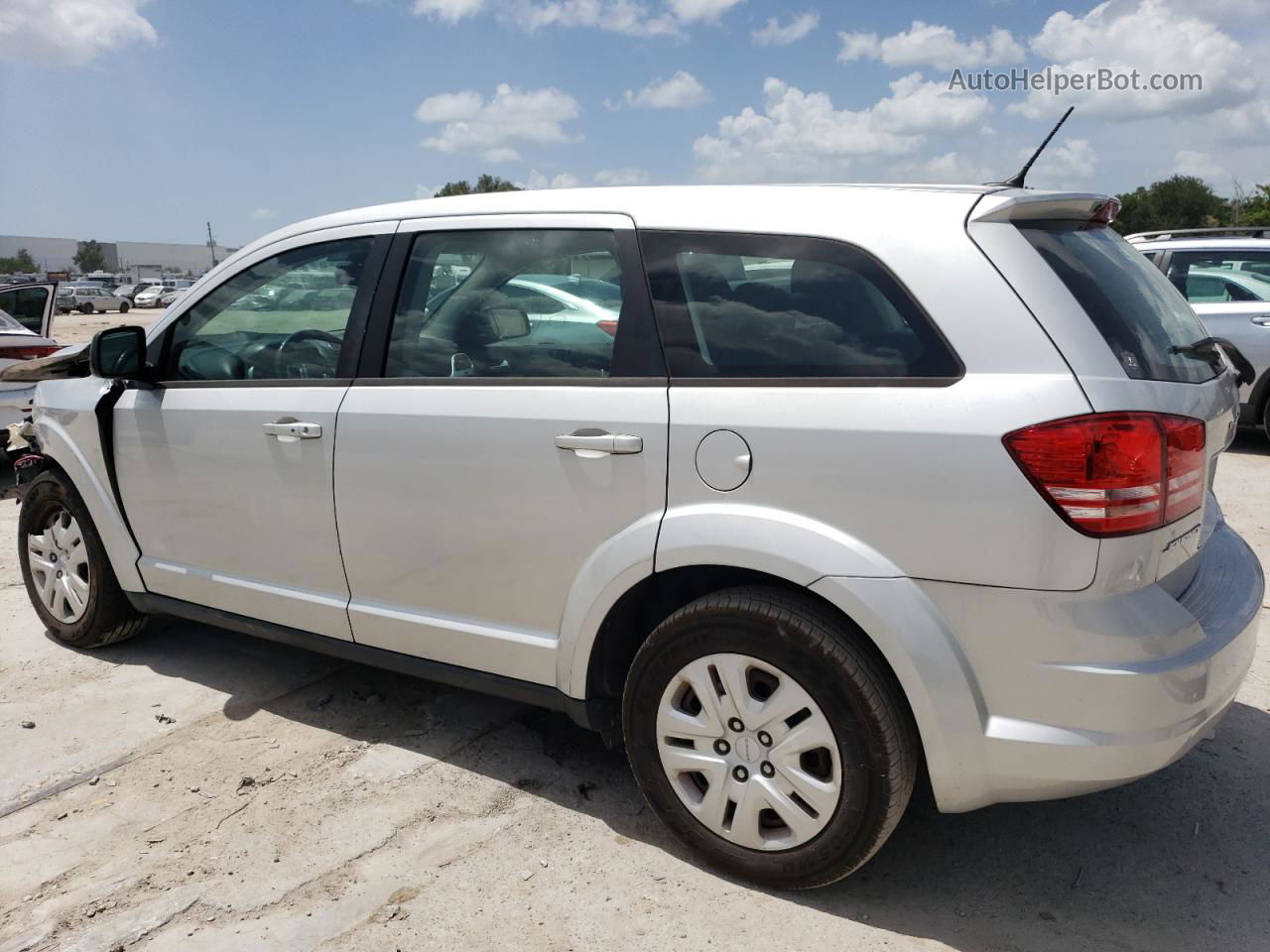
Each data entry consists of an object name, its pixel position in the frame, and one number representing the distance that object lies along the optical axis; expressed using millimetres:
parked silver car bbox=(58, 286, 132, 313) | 50188
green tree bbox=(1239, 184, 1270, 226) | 33969
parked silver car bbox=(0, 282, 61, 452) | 8023
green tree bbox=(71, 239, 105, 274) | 107562
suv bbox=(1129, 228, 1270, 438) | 8844
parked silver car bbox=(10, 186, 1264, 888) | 2307
